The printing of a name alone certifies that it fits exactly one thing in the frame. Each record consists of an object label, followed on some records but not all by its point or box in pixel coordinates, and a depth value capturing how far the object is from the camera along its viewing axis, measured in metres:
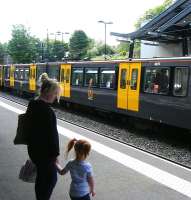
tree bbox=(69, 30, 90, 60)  67.27
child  3.10
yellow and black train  8.11
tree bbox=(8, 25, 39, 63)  43.73
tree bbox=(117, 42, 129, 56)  62.70
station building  16.80
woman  3.27
